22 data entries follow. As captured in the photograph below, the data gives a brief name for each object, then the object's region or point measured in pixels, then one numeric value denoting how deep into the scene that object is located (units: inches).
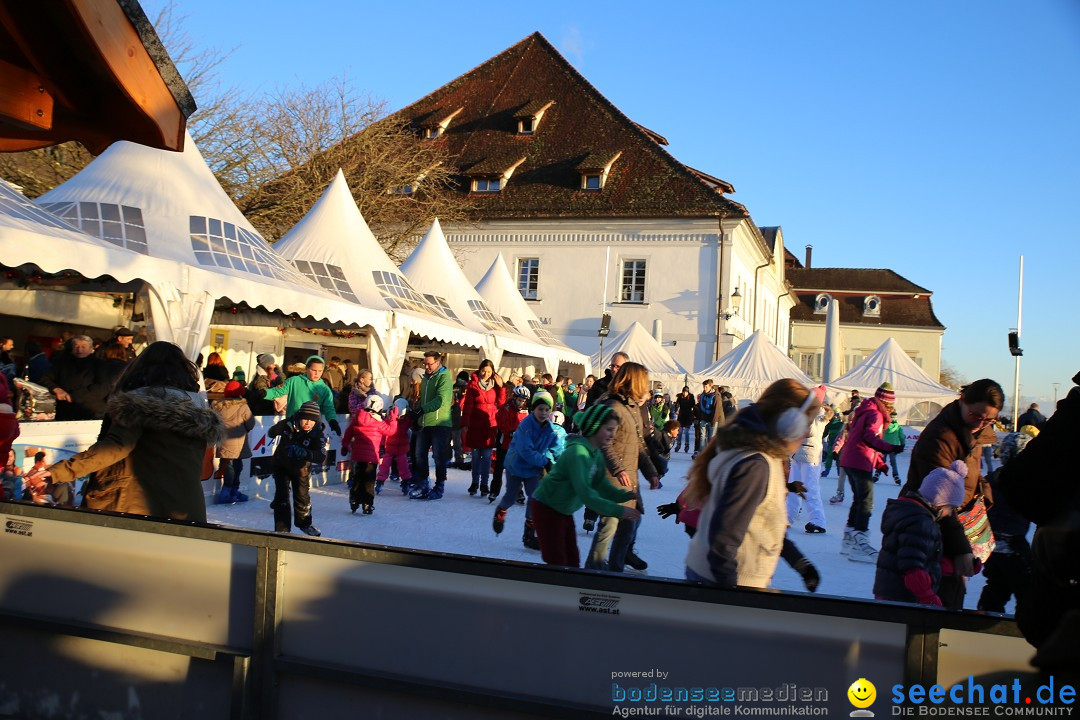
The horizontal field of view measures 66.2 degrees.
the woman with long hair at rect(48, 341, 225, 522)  134.1
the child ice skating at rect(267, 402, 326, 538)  273.6
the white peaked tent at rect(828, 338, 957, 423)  960.3
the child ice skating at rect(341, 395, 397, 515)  337.7
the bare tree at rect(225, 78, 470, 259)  937.5
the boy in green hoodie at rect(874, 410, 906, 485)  498.7
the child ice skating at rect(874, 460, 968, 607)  139.8
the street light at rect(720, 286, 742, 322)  1158.2
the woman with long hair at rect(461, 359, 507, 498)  411.8
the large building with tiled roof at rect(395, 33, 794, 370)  1206.3
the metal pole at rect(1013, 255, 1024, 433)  863.7
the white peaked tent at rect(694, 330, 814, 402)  932.6
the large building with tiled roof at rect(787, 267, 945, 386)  2282.2
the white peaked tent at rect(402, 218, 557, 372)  678.5
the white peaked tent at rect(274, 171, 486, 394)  533.6
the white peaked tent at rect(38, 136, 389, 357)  379.6
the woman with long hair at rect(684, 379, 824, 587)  115.8
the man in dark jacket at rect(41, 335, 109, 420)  303.1
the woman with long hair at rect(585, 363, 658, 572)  210.4
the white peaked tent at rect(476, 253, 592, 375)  827.4
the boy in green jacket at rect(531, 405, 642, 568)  180.5
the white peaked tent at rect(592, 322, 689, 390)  974.4
